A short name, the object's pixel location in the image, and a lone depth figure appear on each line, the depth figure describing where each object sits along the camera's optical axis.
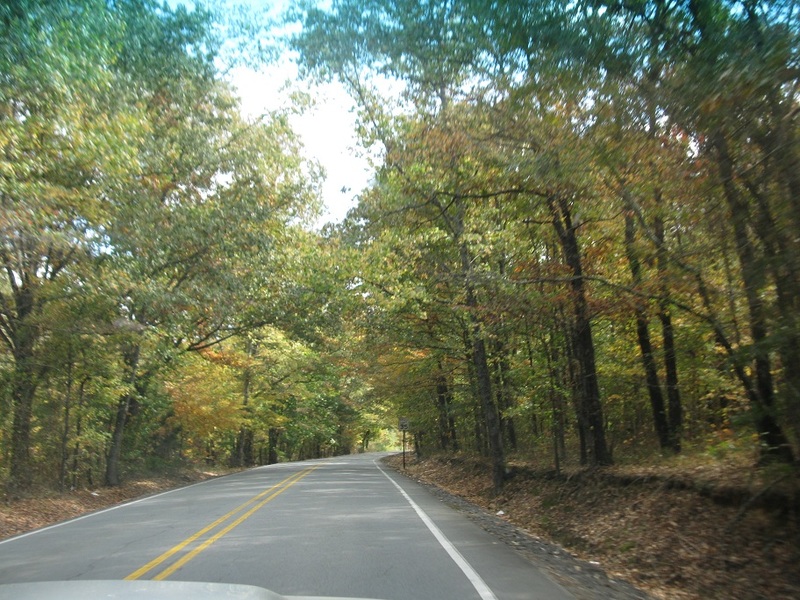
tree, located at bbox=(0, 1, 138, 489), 9.32
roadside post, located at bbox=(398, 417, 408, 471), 30.39
